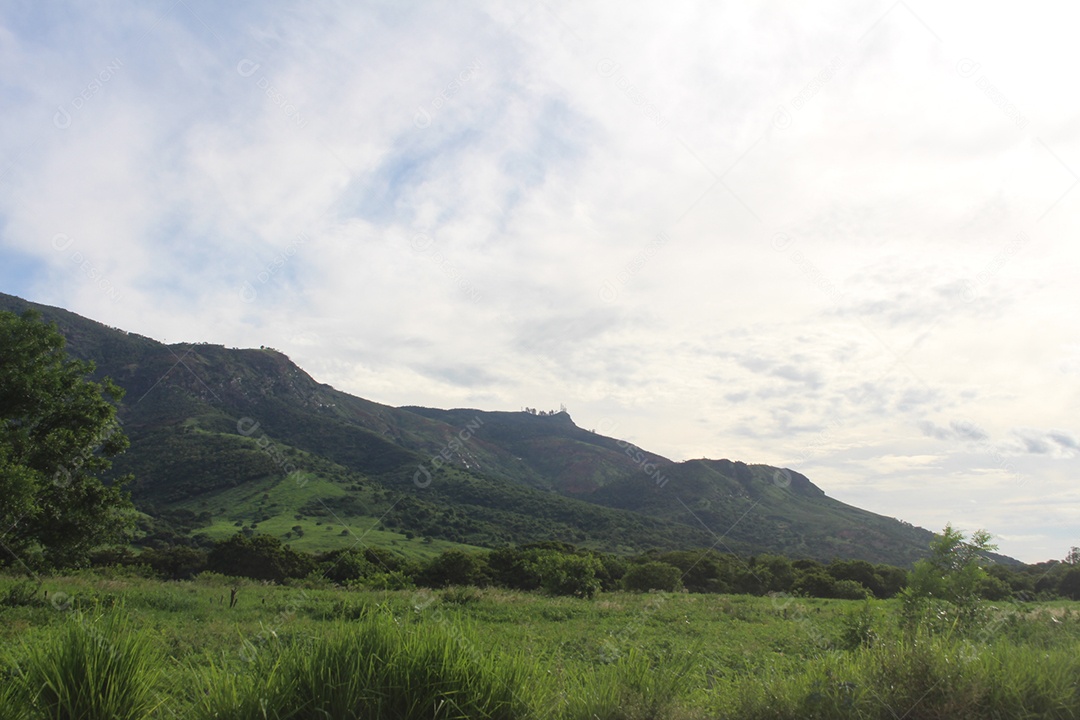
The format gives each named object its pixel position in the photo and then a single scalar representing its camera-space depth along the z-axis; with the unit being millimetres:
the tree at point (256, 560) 40531
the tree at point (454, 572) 34031
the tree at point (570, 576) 28469
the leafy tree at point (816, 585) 36812
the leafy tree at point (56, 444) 20406
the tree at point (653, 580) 34531
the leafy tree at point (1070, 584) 38656
